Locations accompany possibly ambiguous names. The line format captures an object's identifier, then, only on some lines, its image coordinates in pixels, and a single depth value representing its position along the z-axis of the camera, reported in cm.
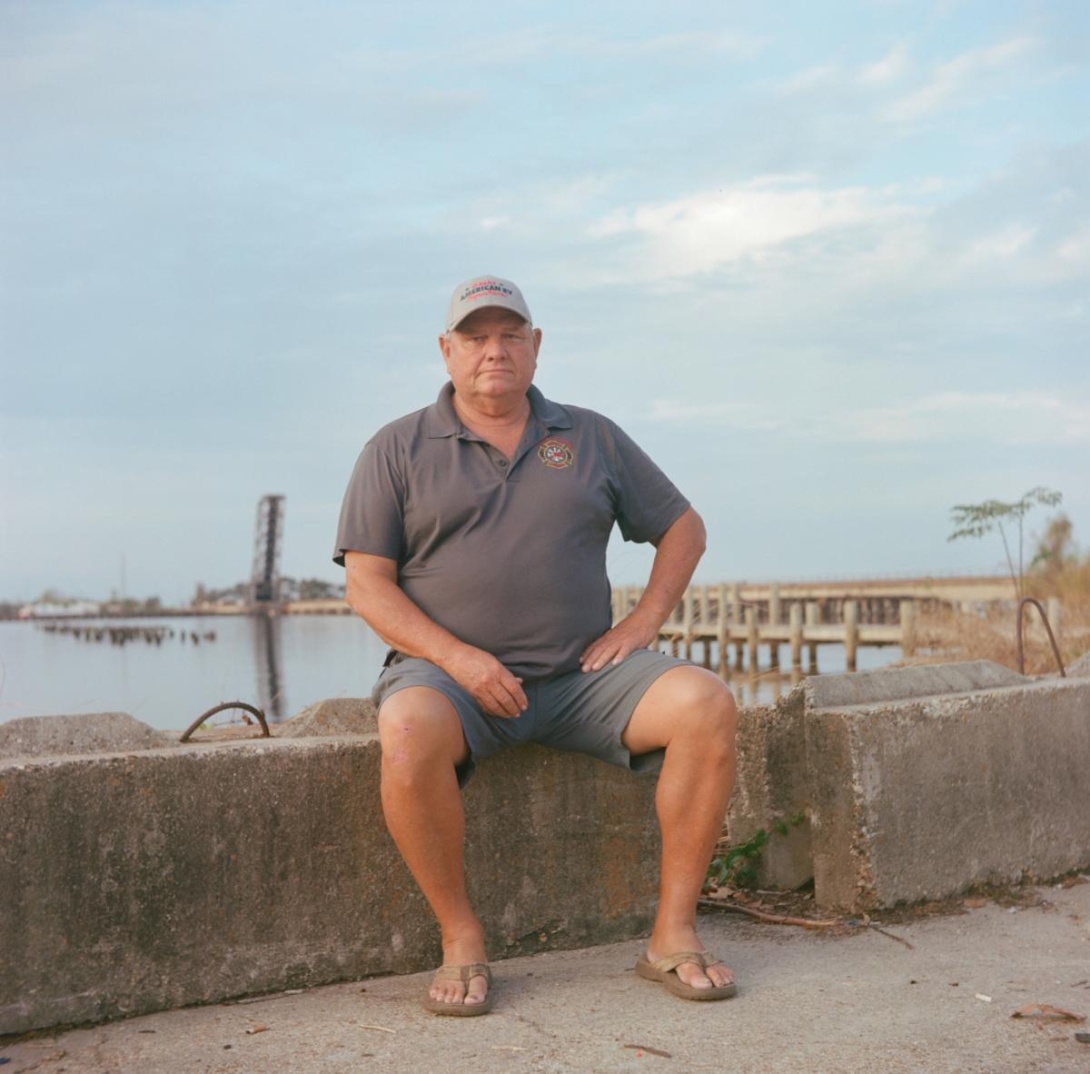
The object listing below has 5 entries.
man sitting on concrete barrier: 304
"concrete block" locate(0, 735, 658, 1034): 295
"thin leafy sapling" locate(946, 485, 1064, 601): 1047
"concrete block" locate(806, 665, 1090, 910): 375
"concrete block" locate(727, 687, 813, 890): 400
